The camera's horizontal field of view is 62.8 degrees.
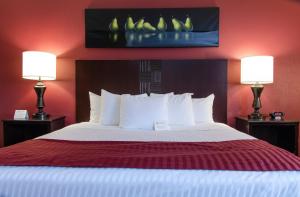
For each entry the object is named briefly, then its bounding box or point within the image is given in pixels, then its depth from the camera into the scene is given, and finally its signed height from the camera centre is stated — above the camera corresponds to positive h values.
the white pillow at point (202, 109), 2.59 -0.16
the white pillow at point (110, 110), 2.47 -0.17
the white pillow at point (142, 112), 2.25 -0.17
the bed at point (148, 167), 1.03 -0.33
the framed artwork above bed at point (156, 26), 2.91 +0.80
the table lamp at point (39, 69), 2.63 +0.25
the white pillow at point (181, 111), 2.42 -0.17
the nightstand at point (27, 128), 2.58 -0.40
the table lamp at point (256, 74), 2.57 +0.22
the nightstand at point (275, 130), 2.52 -0.40
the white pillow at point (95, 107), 2.66 -0.16
